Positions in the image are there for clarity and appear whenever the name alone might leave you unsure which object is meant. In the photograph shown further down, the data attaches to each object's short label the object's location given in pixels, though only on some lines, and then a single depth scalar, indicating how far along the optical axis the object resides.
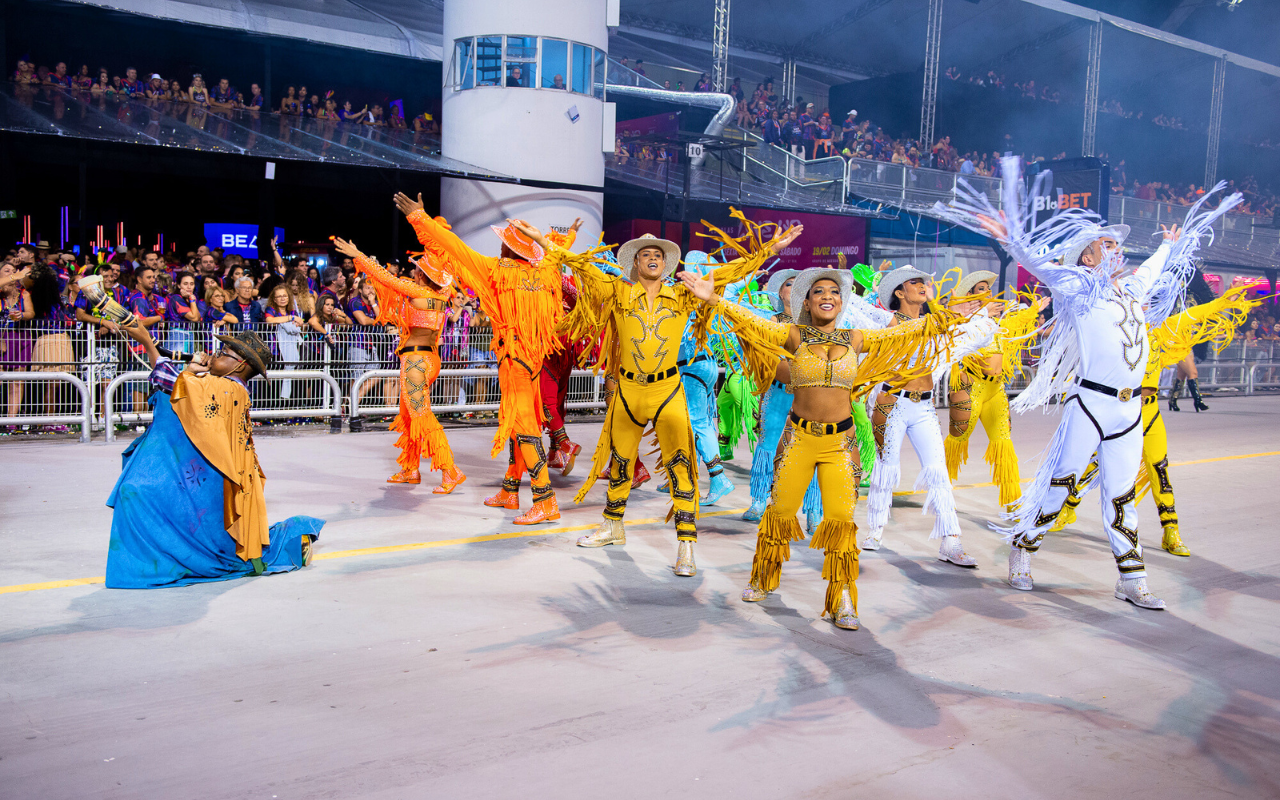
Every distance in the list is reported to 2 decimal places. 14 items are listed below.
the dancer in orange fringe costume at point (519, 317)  6.83
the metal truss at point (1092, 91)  25.94
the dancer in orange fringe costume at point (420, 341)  7.94
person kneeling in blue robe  5.03
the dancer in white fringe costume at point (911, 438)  6.30
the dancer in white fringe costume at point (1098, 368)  5.42
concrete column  16.09
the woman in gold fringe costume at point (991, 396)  6.82
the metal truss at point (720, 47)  20.00
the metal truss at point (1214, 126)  28.96
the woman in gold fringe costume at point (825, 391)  4.87
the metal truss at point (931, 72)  23.75
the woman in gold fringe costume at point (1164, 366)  6.30
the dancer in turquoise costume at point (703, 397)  7.66
